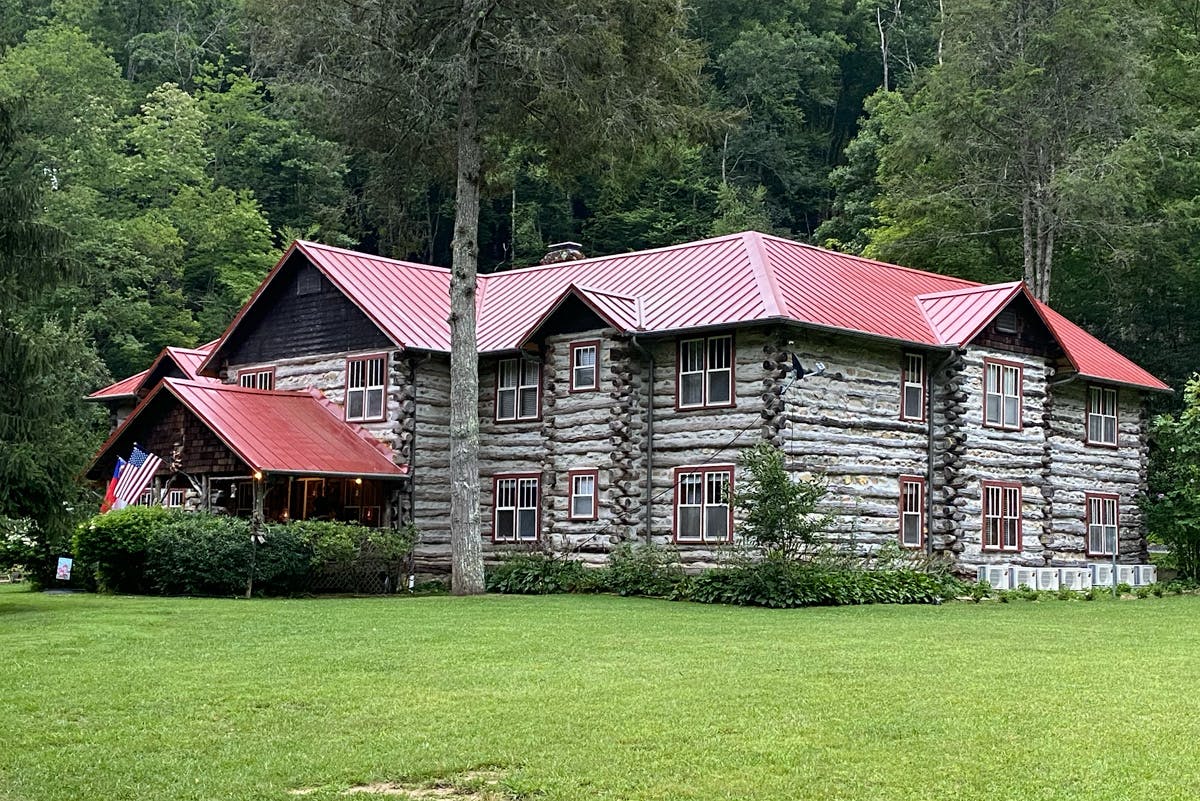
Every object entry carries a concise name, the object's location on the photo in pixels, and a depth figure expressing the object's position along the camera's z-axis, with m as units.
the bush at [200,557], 31.38
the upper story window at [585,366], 35.00
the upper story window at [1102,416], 40.09
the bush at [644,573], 31.95
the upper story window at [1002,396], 36.00
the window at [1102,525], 39.75
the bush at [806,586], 29.28
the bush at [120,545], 32.19
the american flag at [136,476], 34.56
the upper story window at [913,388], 34.44
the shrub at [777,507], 29.70
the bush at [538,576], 33.91
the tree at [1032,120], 46.34
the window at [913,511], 34.16
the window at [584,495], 34.97
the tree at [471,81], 30.58
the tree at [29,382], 27.25
